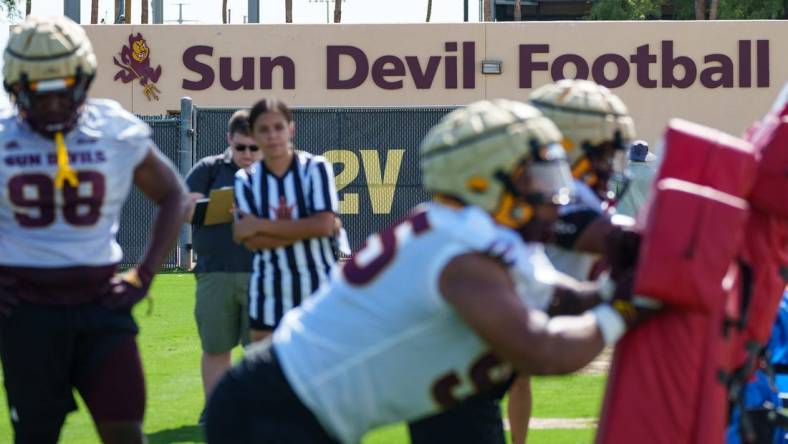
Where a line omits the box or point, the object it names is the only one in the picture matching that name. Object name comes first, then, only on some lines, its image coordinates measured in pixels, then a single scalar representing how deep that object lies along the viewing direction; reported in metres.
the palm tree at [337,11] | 86.56
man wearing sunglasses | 16.73
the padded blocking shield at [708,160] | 7.36
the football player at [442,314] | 6.70
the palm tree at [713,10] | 88.37
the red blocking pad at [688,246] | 6.85
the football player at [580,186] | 8.85
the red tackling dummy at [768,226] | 7.95
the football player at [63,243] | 9.77
